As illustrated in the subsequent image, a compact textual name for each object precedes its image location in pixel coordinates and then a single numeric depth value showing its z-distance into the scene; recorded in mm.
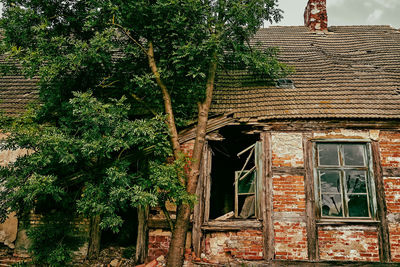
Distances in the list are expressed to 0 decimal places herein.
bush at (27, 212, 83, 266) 5566
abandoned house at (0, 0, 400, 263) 5652
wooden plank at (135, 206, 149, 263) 6039
